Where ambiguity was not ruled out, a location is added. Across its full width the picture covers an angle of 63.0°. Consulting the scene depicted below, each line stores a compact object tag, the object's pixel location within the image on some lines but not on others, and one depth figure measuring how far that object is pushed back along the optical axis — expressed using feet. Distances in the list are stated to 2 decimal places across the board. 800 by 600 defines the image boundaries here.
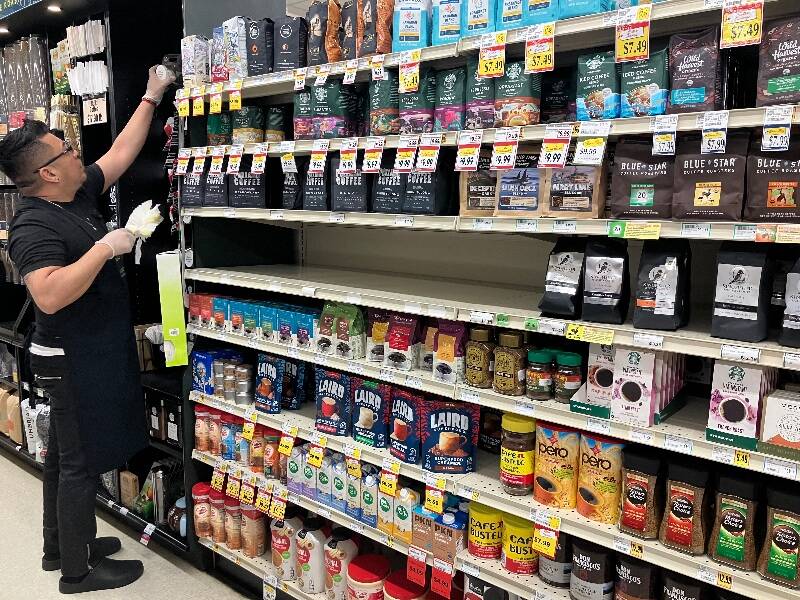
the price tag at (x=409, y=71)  7.40
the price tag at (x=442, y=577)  8.01
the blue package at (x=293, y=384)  10.25
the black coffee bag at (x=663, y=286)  6.15
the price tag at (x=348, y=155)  8.13
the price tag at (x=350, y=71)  8.06
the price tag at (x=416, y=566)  8.28
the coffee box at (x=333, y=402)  9.16
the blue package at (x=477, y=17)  6.95
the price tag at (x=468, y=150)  7.07
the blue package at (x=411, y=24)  7.48
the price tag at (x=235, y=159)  9.73
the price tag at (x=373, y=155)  7.97
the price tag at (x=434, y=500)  8.02
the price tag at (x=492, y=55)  6.76
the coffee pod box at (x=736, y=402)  5.77
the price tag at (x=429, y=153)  7.39
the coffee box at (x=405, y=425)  8.32
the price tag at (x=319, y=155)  8.61
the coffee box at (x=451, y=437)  7.99
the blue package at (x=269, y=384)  10.14
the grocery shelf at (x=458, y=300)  5.77
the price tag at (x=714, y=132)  5.56
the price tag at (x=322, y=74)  8.38
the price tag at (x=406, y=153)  7.64
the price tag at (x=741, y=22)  5.25
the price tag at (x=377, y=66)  7.80
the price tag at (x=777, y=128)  5.20
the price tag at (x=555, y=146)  6.44
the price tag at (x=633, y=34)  5.84
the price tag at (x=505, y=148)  6.78
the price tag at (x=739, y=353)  5.58
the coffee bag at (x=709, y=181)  5.63
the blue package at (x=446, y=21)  7.23
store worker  9.27
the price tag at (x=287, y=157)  9.04
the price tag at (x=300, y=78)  8.69
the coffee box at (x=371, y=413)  8.77
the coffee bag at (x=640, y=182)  6.03
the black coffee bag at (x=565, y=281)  6.72
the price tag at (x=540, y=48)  6.38
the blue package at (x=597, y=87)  6.27
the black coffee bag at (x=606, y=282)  6.48
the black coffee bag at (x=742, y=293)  5.69
